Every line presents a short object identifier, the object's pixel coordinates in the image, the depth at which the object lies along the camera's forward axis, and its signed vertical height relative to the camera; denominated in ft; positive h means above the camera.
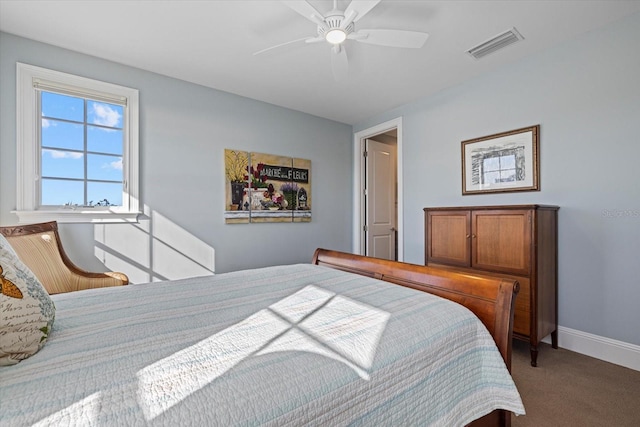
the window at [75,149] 7.73 +1.85
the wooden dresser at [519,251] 7.16 -1.08
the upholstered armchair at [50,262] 6.81 -1.24
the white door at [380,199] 14.65 +0.67
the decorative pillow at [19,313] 2.56 -0.98
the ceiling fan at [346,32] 5.34 +3.77
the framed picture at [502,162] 8.58 +1.60
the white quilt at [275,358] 2.09 -1.37
